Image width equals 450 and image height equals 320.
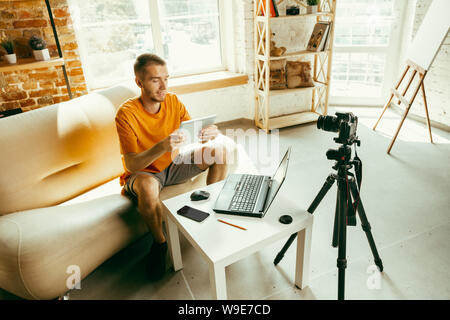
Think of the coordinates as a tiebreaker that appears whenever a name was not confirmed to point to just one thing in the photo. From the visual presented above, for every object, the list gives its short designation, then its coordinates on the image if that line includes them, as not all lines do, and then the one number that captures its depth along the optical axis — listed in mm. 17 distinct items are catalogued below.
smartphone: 1448
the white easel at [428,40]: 2734
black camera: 1400
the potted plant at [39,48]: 2615
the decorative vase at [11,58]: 2553
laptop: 1448
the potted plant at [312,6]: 3309
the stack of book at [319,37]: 3390
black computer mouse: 1584
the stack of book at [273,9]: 3163
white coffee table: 1262
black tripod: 1438
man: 1743
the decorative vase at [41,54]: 2627
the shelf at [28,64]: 2510
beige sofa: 1448
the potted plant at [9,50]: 2528
